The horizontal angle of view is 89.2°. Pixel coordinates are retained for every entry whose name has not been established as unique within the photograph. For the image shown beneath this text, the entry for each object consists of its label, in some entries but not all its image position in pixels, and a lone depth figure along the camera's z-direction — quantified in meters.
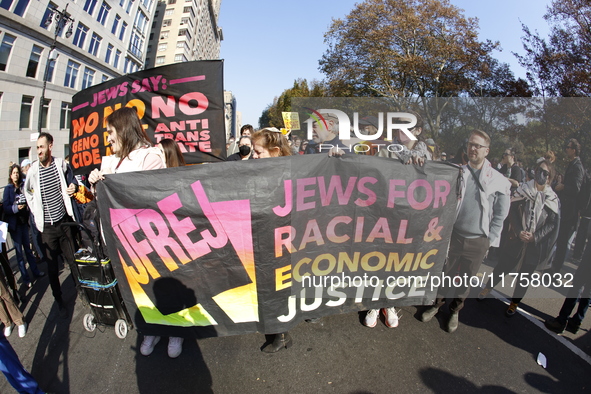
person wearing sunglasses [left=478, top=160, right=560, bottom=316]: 3.18
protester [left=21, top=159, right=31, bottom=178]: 5.52
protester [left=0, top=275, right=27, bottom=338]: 3.00
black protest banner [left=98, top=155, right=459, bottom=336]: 2.48
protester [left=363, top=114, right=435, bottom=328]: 2.87
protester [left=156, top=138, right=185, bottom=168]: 3.22
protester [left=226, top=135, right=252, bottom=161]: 5.08
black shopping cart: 2.77
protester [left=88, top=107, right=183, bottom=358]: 2.74
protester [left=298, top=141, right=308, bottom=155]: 8.31
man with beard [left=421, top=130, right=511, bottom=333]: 3.12
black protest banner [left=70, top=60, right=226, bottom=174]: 3.71
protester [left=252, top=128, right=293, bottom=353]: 2.92
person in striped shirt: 3.41
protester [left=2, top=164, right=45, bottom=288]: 4.17
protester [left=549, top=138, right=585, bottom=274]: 3.03
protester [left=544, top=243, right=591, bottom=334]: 3.22
